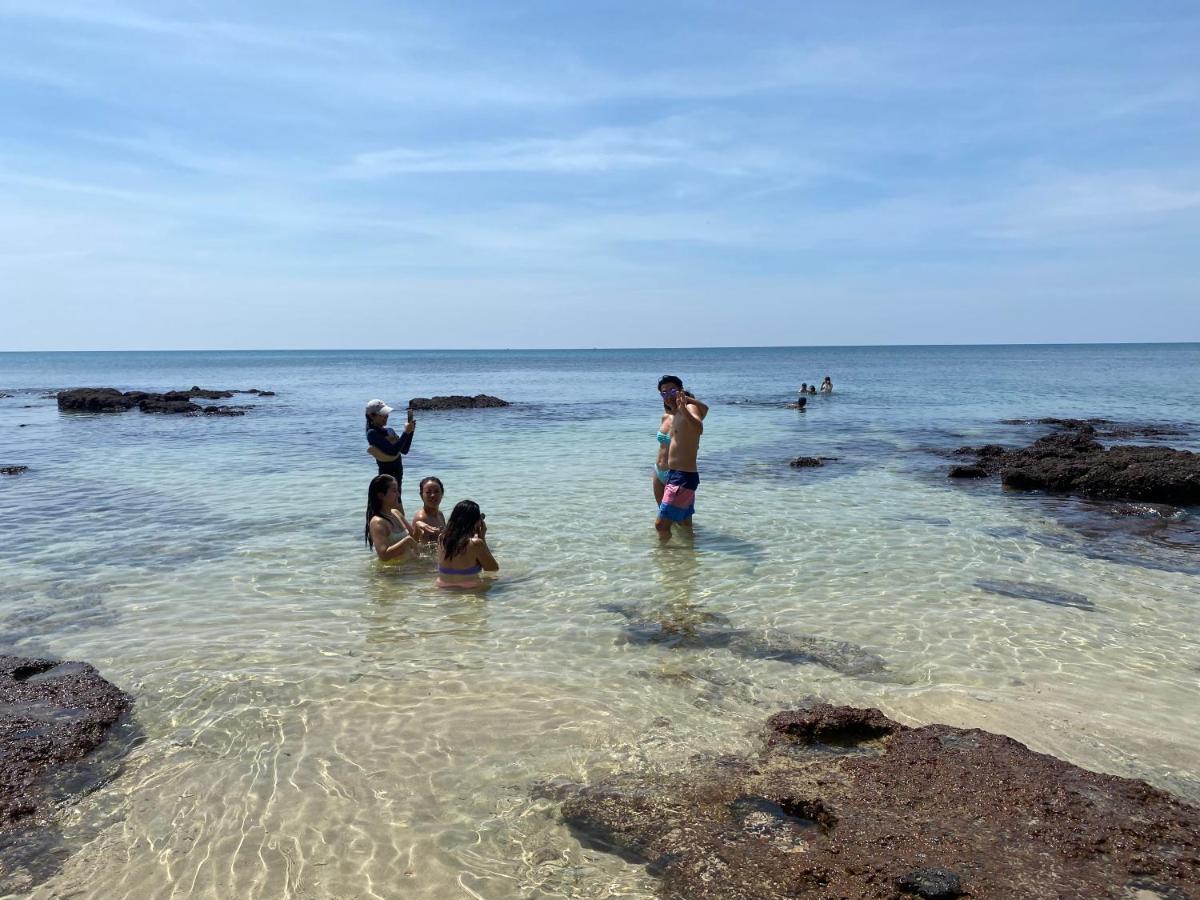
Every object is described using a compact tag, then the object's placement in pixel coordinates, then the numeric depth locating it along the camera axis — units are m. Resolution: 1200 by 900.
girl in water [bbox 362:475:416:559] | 9.16
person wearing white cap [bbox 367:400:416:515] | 9.41
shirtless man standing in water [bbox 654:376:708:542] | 9.97
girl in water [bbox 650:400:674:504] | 10.33
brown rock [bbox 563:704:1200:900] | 3.48
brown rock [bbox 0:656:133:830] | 4.41
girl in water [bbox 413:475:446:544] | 9.20
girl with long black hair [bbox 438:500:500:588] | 8.30
